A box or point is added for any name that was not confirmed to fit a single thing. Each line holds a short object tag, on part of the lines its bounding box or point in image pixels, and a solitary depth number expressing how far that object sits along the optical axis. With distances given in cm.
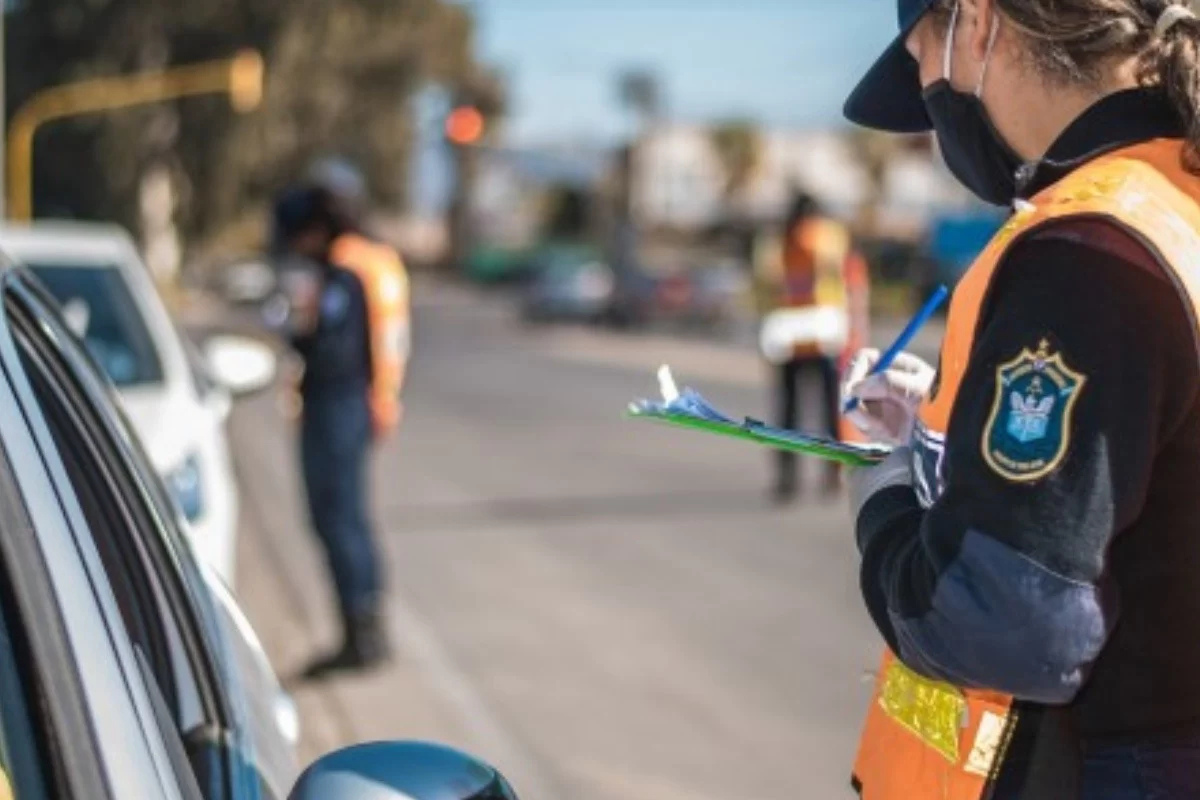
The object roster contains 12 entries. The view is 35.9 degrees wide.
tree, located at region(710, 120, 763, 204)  9831
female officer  162
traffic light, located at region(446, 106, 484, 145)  4169
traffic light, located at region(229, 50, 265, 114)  3634
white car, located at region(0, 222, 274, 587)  546
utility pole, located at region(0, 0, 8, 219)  4672
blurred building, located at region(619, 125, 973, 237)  8969
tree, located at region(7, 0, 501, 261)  4556
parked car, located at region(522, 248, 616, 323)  4472
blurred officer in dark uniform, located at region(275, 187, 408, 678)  681
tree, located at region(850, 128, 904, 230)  8612
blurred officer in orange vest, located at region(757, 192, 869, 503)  1096
